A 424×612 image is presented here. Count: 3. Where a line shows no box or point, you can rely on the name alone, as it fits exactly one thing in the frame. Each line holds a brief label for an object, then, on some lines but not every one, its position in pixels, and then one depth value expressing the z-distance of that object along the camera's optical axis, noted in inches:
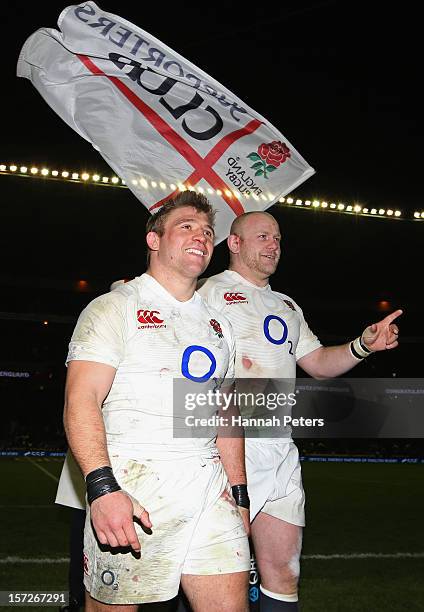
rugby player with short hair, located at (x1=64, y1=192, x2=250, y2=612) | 129.3
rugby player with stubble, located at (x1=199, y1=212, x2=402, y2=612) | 195.8
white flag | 227.9
